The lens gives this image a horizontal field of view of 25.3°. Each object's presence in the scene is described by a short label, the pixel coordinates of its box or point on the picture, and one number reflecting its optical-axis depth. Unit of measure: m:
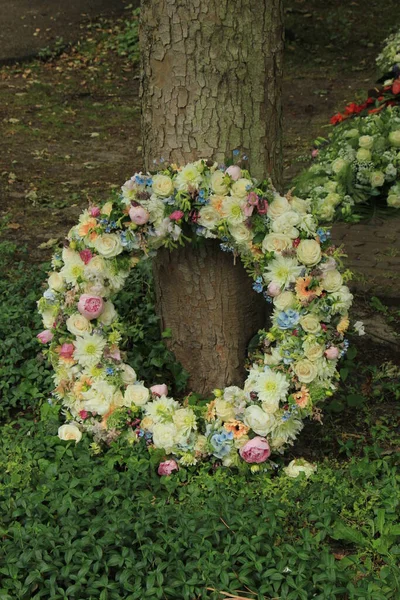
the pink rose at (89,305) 3.75
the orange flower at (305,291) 3.64
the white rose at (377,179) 5.89
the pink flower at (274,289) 3.66
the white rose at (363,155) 6.02
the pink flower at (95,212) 3.86
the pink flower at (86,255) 3.81
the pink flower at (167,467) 3.58
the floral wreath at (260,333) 3.61
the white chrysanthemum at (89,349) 3.78
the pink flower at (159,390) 3.79
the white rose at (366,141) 6.05
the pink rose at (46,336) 3.93
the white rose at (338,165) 6.00
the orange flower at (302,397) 3.58
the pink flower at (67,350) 3.83
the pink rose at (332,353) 3.63
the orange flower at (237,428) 3.60
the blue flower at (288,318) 3.64
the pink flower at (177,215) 3.67
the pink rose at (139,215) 3.67
